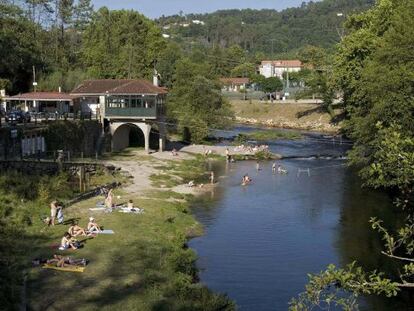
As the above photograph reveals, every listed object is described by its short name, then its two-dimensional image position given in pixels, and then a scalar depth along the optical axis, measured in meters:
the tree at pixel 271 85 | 149.75
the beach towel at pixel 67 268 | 26.03
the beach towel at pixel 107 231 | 32.69
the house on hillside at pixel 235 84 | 158.00
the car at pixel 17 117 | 55.12
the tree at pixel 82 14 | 104.62
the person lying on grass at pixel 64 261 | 26.30
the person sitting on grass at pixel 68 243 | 28.80
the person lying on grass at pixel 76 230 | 31.34
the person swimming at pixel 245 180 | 54.50
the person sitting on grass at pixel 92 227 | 32.25
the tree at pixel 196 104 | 79.75
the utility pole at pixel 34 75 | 75.94
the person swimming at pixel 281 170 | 60.97
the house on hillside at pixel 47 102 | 67.19
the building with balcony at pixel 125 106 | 65.00
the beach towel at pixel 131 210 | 38.20
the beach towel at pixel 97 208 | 38.03
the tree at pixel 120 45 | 99.94
